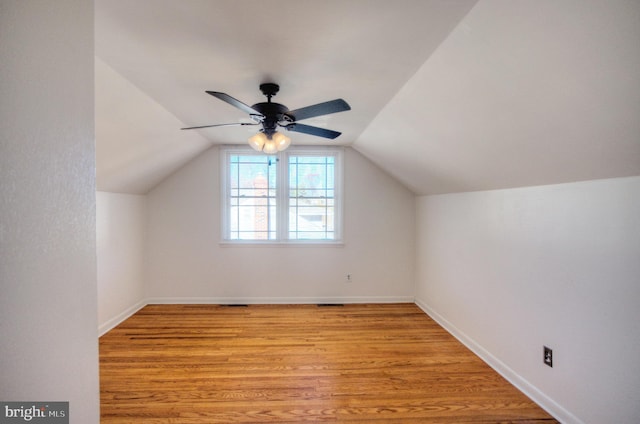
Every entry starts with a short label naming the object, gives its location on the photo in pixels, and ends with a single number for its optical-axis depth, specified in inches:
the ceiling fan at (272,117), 74.3
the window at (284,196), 168.6
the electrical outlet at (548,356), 78.1
